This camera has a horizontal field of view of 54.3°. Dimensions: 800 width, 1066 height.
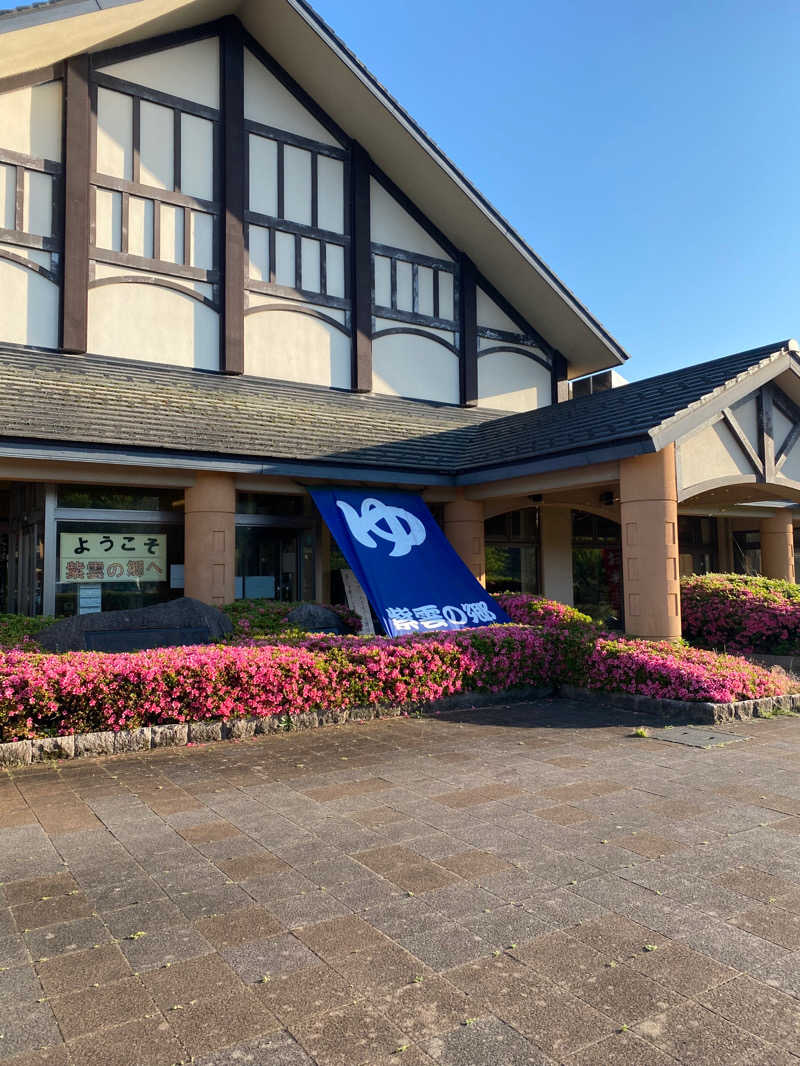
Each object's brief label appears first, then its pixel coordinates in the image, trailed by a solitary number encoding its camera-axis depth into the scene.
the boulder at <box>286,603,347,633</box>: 12.95
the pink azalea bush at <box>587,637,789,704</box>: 9.70
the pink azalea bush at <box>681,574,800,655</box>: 14.15
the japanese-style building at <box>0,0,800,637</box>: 12.88
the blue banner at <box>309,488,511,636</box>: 13.09
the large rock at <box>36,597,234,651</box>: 10.57
